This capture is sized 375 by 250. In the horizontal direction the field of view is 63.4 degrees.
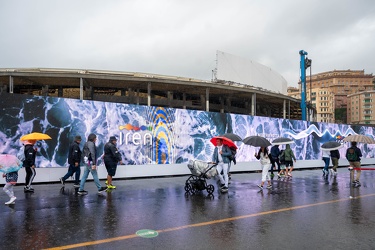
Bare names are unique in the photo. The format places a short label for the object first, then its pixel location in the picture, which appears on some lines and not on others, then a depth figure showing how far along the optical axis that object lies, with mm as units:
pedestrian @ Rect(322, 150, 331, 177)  14939
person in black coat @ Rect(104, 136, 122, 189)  9602
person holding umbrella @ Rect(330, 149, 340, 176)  15112
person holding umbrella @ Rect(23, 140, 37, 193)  9242
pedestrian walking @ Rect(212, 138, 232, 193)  9655
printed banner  11062
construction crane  42750
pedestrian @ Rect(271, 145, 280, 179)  14453
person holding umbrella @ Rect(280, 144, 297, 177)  14266
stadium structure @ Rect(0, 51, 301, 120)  35094
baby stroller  9367
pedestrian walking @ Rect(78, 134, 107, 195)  8891
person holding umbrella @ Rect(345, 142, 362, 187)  11391
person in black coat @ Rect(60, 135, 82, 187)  9703
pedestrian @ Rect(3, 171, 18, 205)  7211
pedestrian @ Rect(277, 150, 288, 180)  14266
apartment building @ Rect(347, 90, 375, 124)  123750
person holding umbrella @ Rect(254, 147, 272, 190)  10492
